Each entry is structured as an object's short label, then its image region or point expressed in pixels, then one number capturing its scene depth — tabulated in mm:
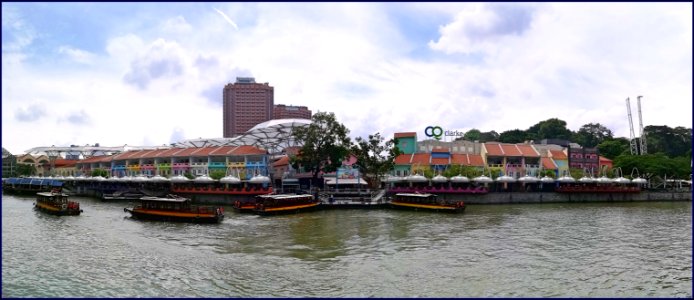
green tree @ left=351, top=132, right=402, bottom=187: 50688
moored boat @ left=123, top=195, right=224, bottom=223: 30741
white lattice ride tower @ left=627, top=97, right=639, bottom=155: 77875
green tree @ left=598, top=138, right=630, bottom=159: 81938
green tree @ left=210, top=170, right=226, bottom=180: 53466
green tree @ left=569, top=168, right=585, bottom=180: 56781
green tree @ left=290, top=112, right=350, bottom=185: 49969
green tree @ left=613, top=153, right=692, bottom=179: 58719
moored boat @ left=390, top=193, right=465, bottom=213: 37719
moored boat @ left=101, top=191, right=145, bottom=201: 49544
